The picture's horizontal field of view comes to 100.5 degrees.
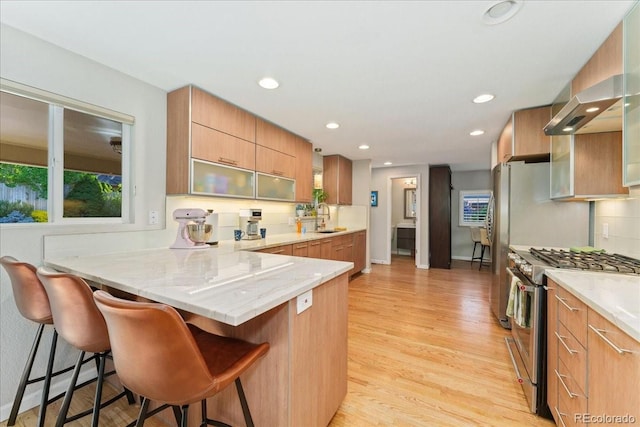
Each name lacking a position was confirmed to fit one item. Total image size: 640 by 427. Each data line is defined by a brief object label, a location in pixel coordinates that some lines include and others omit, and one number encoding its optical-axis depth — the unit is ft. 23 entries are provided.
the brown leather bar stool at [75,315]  3.66
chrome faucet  15.87
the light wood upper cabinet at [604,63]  4.82
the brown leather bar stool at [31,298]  4.36
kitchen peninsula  3.33
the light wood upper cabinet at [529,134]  8.48
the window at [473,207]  21.86
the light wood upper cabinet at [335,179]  16.30
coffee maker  10.02
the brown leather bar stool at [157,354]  2.60
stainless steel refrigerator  8.00
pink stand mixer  7.20
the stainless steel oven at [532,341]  5.26
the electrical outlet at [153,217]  7.39
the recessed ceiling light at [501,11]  4.35
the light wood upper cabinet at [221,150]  7.53
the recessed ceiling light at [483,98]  7.76
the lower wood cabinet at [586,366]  2.97
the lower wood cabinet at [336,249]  10.32
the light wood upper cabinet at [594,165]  6.21
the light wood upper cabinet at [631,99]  4.24
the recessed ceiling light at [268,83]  7.02
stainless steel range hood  4.59
